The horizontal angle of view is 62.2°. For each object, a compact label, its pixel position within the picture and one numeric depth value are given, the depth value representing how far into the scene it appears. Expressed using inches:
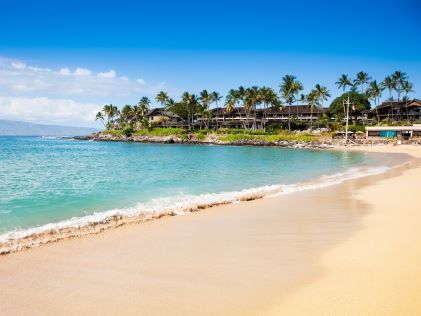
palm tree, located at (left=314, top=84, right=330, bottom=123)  3722.9
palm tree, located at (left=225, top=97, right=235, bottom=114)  4114.2
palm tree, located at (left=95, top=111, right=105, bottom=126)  5981.3
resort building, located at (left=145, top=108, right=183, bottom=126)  4601.4
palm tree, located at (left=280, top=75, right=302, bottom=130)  3735.2
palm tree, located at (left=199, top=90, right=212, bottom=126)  4301.2
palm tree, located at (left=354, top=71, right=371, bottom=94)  3976.4
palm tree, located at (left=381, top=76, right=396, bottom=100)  3848.4
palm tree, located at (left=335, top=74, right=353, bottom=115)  3967.5
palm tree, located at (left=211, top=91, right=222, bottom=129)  4507.9
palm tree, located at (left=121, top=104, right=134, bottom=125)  5058.1
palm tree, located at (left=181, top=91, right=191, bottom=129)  4301.2
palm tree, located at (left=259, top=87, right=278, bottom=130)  3781.0
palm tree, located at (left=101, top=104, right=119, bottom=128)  5438.0
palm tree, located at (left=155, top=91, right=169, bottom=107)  4591.5
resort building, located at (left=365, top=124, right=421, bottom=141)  2900.3
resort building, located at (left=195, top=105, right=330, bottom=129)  3973.9
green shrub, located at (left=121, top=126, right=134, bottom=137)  4641.5
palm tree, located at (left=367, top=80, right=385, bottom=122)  3846.0
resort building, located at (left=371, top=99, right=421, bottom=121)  3563.0
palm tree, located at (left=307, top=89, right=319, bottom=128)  3705.2
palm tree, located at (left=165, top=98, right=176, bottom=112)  4587.8
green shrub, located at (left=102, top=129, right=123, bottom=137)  4801.2
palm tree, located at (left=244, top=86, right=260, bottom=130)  3840.8
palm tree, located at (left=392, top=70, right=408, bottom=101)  3843.5
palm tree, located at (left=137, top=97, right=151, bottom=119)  4881.9
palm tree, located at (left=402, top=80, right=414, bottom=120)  3850.9
